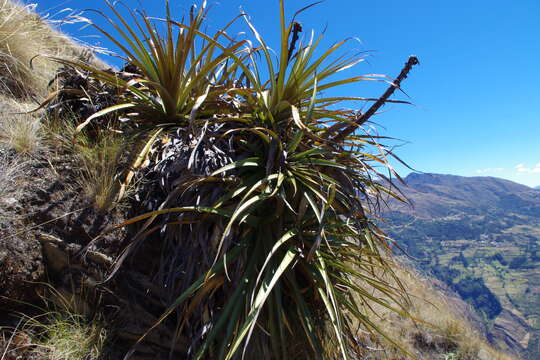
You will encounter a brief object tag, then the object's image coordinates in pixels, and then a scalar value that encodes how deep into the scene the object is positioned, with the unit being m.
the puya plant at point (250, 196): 1.83
